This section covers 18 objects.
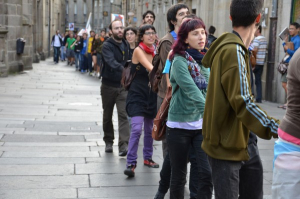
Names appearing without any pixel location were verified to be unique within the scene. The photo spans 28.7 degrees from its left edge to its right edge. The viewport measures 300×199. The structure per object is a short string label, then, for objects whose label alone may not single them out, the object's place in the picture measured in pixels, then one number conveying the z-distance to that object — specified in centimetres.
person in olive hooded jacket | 328
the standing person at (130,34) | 805
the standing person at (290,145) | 308
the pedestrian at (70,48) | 3269
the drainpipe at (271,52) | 1526
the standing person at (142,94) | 679
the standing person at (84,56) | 2702
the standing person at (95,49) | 2264
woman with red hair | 467
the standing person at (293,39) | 1305
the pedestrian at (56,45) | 3569
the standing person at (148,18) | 809
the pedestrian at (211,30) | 1447
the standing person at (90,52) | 2472
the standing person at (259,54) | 1491
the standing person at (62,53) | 3922
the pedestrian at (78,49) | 2744
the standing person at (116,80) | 779
